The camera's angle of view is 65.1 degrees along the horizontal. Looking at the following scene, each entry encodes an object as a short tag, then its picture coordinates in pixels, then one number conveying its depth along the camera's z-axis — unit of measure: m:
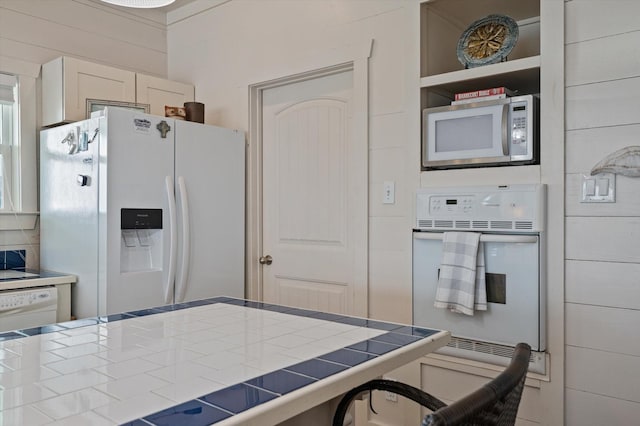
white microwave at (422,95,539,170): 2.11
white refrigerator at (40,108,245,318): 2.61
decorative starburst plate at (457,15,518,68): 2.26
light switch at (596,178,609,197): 1.96
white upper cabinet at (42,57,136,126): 2.96
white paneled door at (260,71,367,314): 2.83
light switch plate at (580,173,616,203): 1.94
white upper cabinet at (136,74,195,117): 3.32
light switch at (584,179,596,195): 1.98
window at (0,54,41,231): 3.04
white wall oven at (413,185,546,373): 2.06
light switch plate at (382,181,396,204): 2.58
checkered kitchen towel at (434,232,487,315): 2.15
